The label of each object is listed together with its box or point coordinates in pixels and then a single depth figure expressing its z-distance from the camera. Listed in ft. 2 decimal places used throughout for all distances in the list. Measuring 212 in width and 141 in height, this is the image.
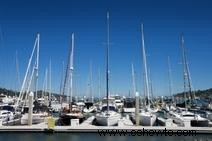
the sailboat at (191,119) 67.35
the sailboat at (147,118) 67.67
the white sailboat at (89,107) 124.31
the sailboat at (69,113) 70.40
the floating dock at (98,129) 59.77
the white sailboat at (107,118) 66.66
